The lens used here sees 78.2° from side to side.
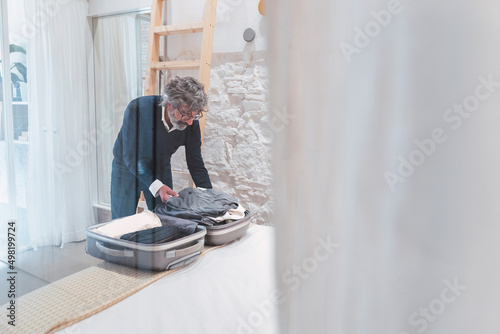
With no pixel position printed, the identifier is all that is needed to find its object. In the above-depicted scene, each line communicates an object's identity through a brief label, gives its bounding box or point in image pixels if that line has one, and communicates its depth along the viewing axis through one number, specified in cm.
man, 141
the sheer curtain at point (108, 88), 129
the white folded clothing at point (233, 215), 128
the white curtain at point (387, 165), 27
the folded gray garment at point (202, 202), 132
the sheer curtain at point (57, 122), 109
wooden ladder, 183
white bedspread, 74
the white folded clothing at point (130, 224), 109
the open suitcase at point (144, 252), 98
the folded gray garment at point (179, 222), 115
